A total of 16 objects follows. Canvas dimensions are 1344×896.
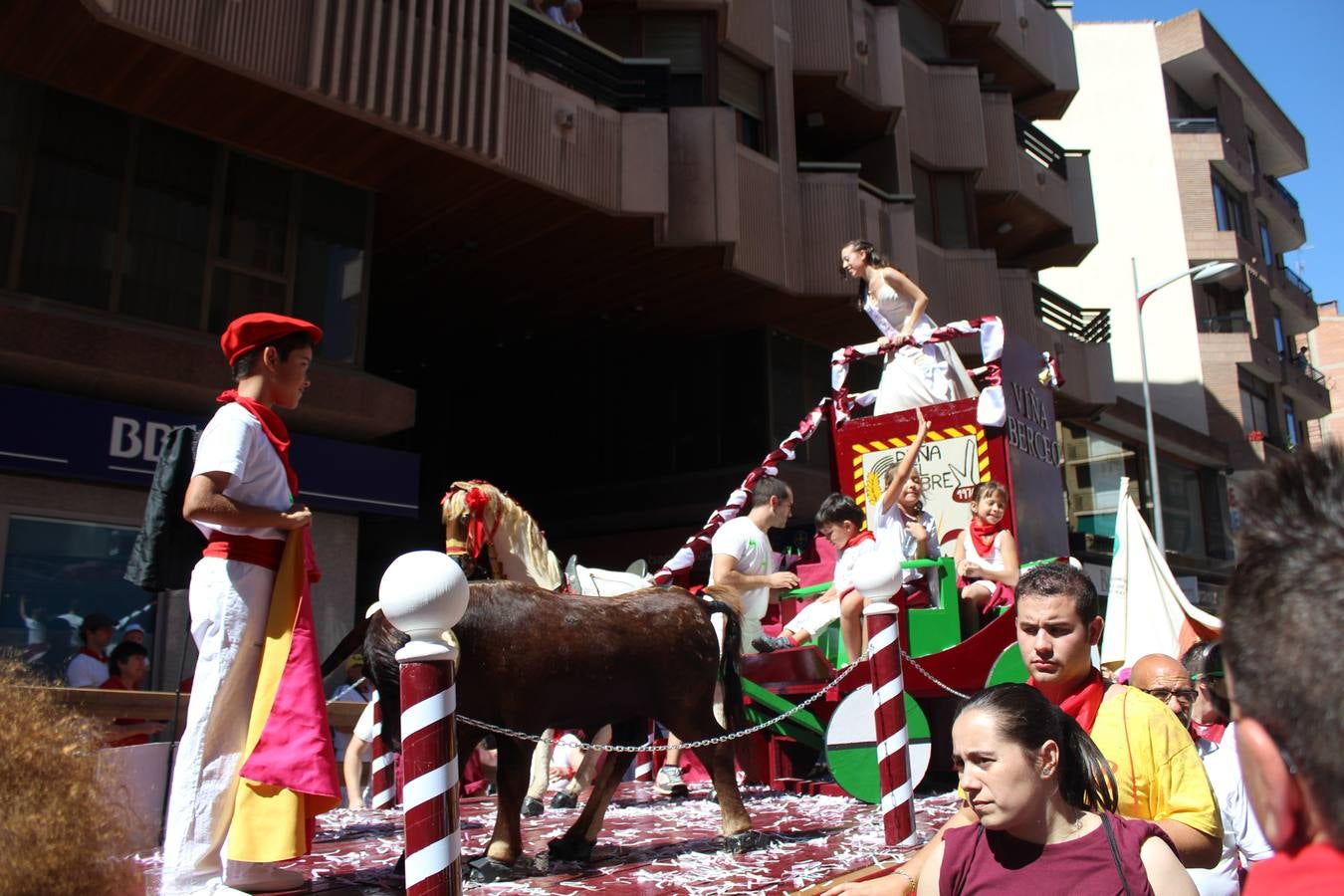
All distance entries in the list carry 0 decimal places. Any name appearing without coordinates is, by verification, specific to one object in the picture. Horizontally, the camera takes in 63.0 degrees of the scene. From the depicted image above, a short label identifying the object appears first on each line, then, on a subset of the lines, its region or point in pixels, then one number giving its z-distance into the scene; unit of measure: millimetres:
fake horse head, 5285
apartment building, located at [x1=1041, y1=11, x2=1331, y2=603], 34938
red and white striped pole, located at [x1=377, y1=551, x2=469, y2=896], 3092
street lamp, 24203
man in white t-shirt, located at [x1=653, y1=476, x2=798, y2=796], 6910
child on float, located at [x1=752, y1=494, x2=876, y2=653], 7379
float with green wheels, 6336
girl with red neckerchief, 7410
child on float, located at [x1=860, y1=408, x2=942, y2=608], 7895
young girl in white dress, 9336
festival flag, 8609
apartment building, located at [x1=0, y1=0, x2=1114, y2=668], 11164
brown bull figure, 4605
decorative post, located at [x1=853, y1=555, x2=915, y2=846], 4906
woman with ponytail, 2248
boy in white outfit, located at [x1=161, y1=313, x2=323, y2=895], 3469
